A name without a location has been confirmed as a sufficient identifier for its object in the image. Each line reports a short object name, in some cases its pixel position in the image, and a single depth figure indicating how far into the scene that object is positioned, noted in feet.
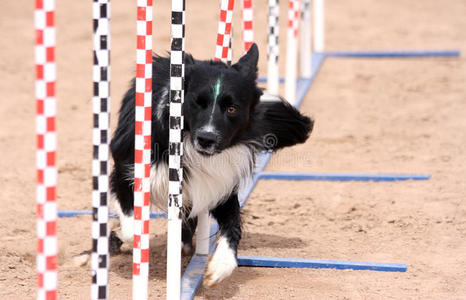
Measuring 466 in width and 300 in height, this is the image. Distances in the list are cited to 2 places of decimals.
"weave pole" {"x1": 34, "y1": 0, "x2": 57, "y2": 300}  20.54
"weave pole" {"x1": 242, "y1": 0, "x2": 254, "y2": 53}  44.34
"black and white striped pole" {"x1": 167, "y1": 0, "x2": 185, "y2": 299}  26.14
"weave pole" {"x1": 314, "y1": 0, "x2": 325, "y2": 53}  71.05
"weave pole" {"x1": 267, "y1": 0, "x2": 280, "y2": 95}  49.60
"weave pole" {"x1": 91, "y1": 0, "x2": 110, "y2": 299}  23.13
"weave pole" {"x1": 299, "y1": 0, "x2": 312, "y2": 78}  63.62
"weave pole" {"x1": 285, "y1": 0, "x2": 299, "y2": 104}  53.42
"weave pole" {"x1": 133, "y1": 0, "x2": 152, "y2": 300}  25.14
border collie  30.27
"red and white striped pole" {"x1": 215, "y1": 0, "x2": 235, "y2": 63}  35.06
